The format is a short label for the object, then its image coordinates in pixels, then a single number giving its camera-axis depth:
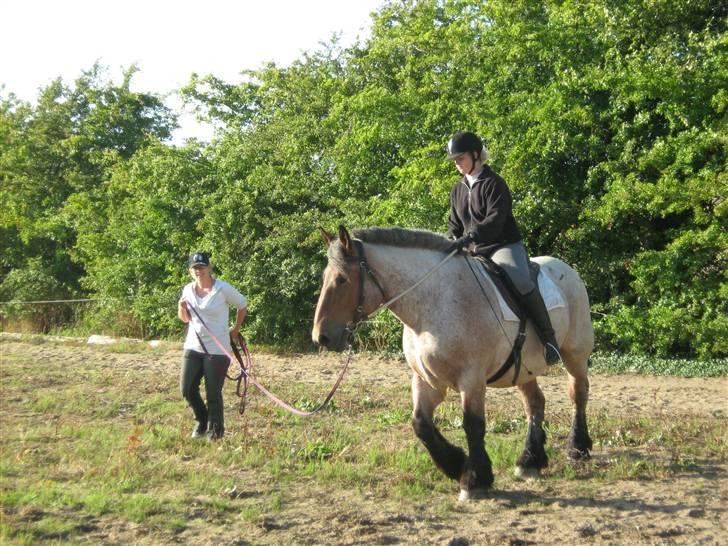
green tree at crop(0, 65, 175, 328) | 26.11
